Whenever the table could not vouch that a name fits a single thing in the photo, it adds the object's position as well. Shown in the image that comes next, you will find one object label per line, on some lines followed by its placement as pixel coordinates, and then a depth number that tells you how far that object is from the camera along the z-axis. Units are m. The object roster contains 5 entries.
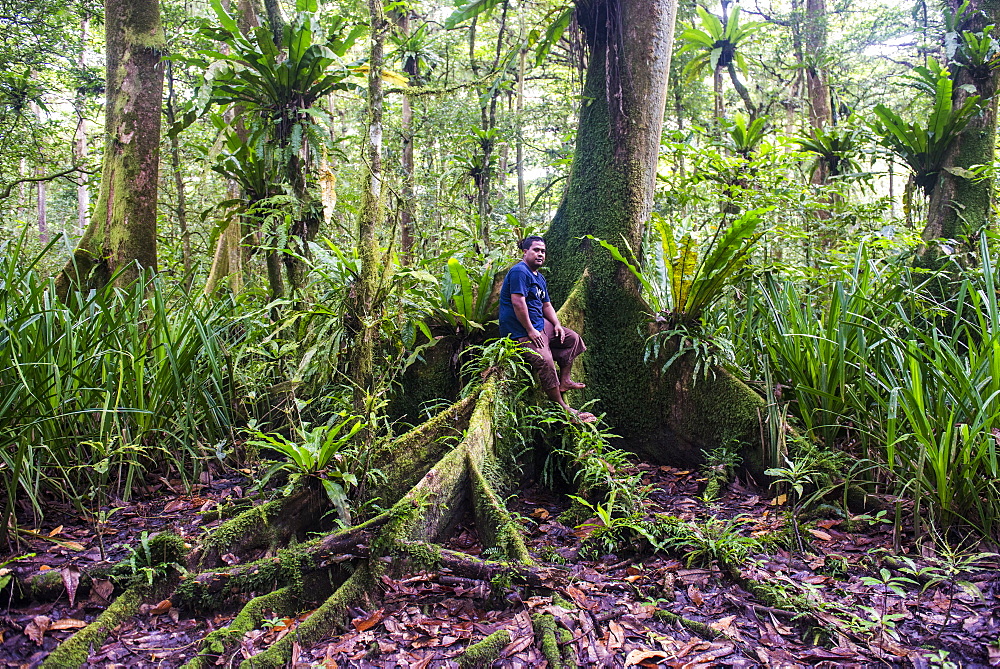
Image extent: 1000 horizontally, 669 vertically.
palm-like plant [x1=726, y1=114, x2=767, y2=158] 7.24
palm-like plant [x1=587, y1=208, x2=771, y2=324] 3.83
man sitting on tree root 3.68
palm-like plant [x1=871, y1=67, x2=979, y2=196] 5.43
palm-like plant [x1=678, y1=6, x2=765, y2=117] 7.17
